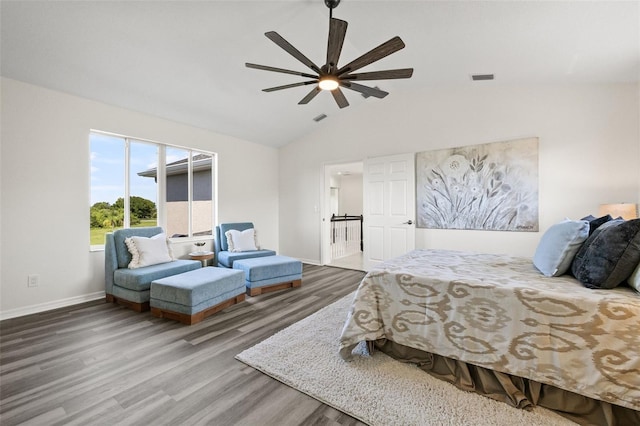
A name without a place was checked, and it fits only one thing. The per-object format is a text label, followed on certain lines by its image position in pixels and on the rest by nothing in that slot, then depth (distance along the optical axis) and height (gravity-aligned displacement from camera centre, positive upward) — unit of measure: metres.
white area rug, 1.54 -1.18
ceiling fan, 2.04 +1.26
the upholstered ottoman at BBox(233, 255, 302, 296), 3.80 -0.90
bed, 1.45 -0.78
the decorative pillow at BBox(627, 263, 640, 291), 1.55 -0.41
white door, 4.79 +0.08
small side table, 4.34 -0.71
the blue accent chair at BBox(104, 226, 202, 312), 3.19 -0.76
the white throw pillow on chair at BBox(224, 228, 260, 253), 4.74 -0.52
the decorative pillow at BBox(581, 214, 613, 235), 2.06 -0.09
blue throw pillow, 1.92 -0.27
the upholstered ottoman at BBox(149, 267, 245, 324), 2.81 -0.91
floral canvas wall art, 3.84 +0.37
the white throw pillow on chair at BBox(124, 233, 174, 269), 3.53 -0.53
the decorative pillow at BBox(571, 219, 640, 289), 1.60 -0.28
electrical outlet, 3.11 -0.79
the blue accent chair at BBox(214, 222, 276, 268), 4.41 -0.70
